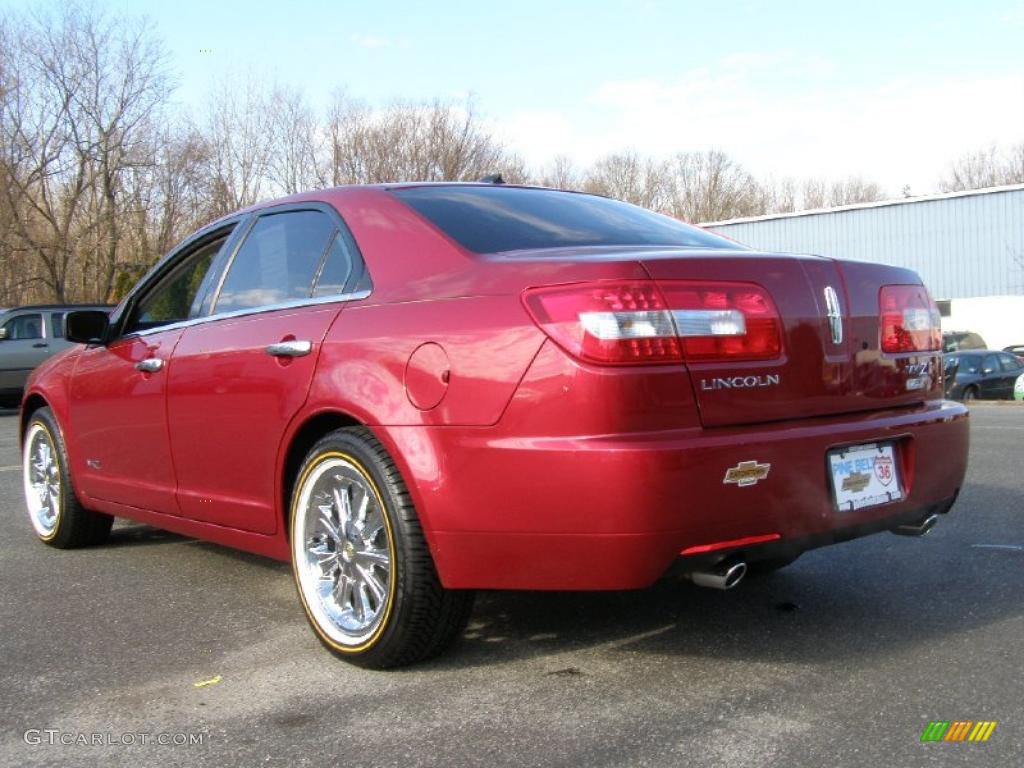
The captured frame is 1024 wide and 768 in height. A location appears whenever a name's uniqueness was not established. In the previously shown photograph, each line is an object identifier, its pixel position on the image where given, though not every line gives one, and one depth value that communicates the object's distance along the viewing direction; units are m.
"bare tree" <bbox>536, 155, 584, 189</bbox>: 54.61
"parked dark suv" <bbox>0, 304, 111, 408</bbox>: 17.64
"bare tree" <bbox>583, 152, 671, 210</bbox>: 60.22
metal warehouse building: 38.66
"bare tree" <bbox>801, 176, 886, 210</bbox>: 65.38
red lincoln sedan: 2.86
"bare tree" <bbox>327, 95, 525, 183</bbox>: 38.88
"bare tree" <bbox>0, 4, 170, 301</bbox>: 31.66
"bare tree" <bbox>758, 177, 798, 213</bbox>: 63.62
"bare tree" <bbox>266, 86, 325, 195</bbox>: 37.41
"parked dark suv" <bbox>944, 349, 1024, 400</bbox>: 20.88
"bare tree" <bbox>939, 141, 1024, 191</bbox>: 57.97
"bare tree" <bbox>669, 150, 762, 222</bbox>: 62.38
